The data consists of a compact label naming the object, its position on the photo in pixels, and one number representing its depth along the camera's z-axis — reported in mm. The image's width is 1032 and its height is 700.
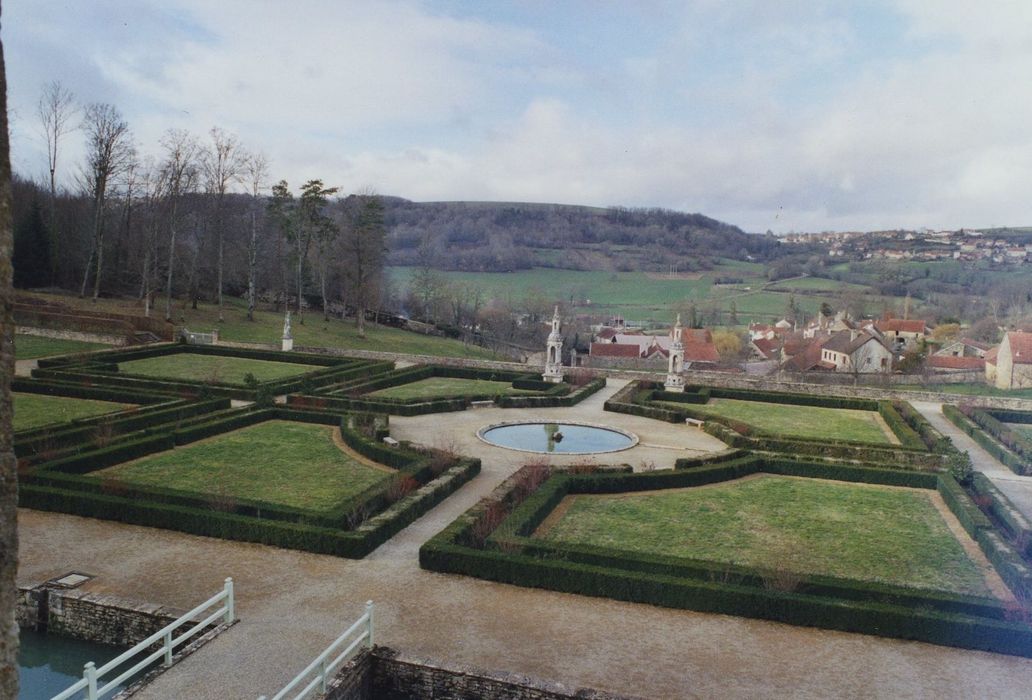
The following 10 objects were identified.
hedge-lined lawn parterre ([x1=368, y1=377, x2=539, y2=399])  32406
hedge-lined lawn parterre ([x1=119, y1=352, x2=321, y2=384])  33500
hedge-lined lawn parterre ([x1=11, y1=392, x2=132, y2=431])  23516
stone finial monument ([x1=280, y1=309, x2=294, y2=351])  41219
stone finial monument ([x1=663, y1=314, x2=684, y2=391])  34781
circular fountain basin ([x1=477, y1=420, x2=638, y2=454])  24156
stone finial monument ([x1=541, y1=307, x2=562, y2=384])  35594
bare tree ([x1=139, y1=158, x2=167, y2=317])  46647
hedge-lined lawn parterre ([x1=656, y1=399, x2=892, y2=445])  27656
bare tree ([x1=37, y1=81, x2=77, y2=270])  49625
